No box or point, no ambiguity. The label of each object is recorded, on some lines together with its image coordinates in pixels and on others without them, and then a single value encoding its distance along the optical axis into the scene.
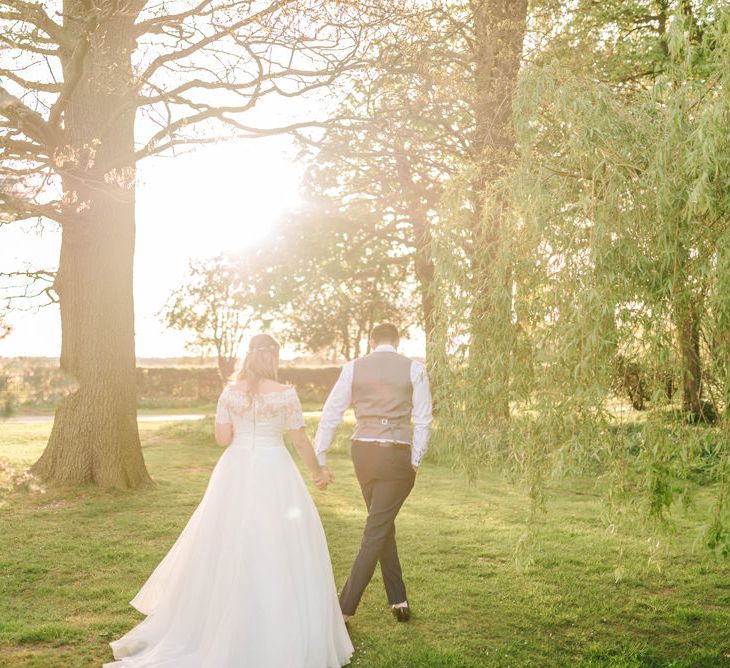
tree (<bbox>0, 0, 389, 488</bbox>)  10.88
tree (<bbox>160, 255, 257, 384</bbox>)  23.30
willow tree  5.18
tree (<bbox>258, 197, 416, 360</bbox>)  22.73
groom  5.99
